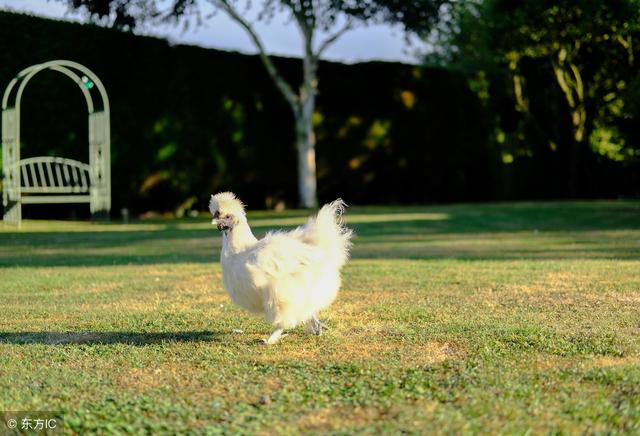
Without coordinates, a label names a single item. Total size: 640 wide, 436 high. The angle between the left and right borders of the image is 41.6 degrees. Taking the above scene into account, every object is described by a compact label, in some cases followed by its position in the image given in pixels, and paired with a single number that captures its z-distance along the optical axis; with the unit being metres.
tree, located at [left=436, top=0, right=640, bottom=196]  26.28
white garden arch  16.59
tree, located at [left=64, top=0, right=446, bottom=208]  23.27
